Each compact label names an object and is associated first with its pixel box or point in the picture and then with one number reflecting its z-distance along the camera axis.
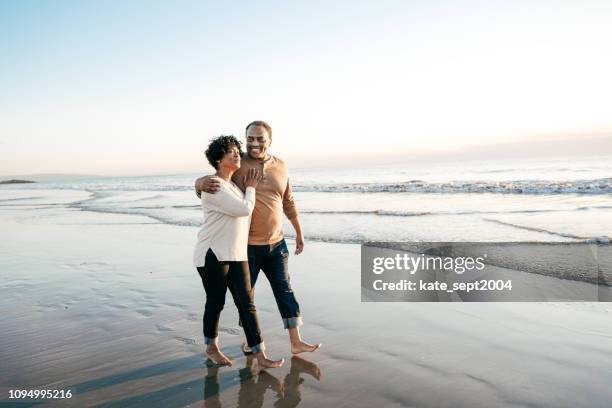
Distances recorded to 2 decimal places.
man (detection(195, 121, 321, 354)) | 3.90
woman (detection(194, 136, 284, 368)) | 3.53
